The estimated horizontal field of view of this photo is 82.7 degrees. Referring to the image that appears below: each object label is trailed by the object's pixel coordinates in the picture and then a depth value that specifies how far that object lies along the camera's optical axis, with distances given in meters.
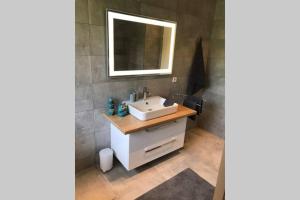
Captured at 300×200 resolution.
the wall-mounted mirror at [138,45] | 1.95
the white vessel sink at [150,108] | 1.96
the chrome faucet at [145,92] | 2.38
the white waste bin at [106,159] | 2.11
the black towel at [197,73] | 2.85
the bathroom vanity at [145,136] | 1.89
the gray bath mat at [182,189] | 1.90
